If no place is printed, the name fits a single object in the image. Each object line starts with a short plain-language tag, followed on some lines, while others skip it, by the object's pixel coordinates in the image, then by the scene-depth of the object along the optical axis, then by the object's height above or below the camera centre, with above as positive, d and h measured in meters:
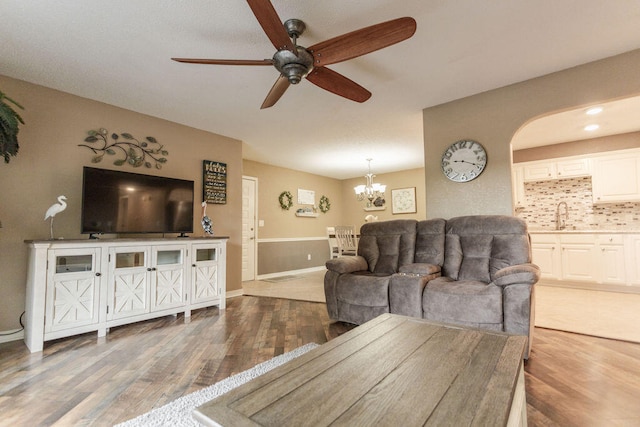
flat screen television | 2.97 +0.34
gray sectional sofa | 2.24 -0.43
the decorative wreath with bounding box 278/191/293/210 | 6.63 +0.72
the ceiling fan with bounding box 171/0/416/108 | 1.60 +1.12
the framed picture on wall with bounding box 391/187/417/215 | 7.27 +0.73
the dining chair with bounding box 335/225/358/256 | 5.03 -0.15
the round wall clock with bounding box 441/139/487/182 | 3.25 +0.77
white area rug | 1.44 -0.93
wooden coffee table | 0.81 -0.52
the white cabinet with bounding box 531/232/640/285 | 4.20 -0.47
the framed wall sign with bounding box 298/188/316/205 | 7.16 +0.85
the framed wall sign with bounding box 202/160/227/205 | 4.25 +0.75
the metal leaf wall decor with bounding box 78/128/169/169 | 3.28 +1.02
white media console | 2.51 -0.49
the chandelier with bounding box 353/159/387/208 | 5.79 +0.82
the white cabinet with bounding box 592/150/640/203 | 4.37 +0.74
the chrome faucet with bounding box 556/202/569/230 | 5.16 +0.15
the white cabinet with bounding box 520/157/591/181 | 4.80 +0.99
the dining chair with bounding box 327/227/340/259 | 5.71 -0.29
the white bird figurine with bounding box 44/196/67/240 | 2.73 +0.25
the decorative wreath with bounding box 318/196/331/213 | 7.74 +0.69
